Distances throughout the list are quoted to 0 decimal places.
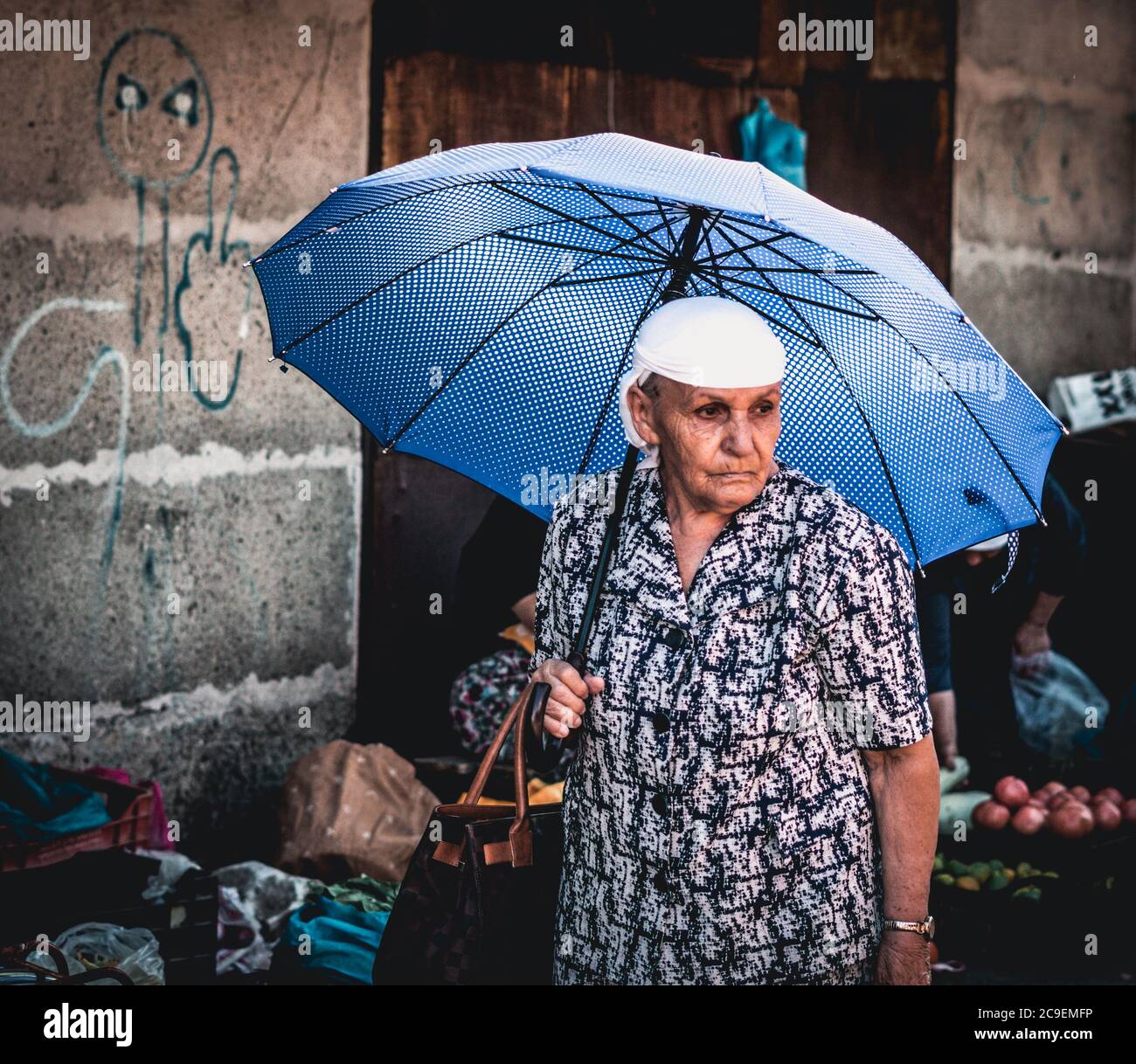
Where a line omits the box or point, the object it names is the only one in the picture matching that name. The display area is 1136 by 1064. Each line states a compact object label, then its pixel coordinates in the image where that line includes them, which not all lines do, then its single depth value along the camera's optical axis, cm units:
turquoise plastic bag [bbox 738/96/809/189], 559
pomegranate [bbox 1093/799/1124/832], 488
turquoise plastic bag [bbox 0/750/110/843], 363
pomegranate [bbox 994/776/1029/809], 503
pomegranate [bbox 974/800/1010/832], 495
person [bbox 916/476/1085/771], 504
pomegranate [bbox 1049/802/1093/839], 480
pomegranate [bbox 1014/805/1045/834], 485
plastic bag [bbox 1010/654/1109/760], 570
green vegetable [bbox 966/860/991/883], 465
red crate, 353
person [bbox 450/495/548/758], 388
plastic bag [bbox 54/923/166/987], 334
